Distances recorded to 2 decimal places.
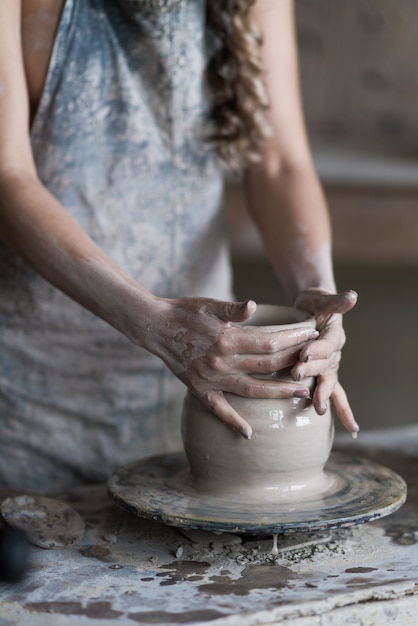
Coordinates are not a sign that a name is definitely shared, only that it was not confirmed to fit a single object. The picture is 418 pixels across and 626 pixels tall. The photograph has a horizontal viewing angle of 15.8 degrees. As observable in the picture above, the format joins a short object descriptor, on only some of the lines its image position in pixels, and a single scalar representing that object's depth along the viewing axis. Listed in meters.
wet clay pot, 1.51
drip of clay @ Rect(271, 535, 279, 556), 1.47
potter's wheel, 1.43
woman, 1.72
